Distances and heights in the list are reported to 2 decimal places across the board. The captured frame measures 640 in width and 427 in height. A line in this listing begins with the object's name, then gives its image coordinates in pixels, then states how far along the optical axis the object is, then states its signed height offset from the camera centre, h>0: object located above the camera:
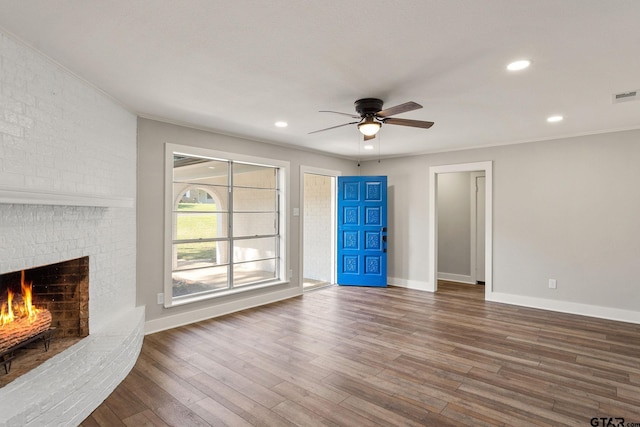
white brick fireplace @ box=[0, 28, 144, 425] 2.13 +0.01
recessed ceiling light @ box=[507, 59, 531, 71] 2.46 +1.16
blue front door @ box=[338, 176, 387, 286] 6.44 -0.25
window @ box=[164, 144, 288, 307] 4.35 -0.04
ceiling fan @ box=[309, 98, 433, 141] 3.21 +0.97
